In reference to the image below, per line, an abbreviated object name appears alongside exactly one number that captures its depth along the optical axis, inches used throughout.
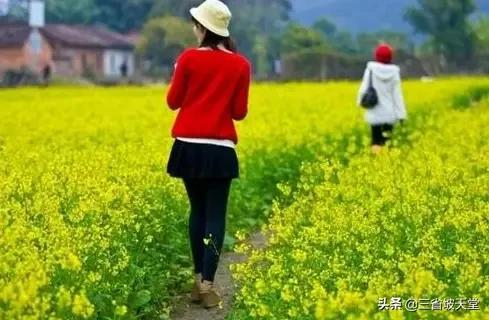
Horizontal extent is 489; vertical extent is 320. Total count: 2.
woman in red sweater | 272.2
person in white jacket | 514.9
